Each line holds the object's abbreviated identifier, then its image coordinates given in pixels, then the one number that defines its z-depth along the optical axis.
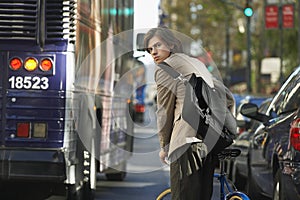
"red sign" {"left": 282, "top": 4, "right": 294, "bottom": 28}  38.47
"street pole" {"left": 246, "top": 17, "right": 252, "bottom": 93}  42.00
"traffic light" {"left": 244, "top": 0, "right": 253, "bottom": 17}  32.38
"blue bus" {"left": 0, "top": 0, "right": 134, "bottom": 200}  9.74
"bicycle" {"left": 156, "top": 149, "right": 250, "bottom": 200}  7.54
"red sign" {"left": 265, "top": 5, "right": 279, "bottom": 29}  40.16
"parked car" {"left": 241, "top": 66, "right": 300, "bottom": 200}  8.80
